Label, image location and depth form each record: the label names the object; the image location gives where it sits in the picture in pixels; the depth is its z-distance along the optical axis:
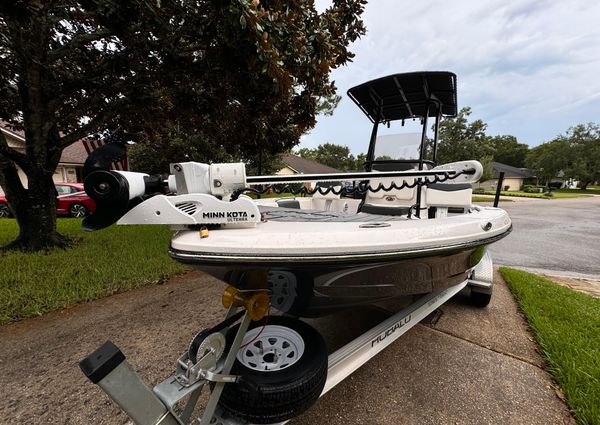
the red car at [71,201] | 10.41
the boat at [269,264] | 1.26
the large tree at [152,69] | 3.20
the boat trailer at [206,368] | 1.05
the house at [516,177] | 51.56
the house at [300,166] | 29.83
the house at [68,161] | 15.49
